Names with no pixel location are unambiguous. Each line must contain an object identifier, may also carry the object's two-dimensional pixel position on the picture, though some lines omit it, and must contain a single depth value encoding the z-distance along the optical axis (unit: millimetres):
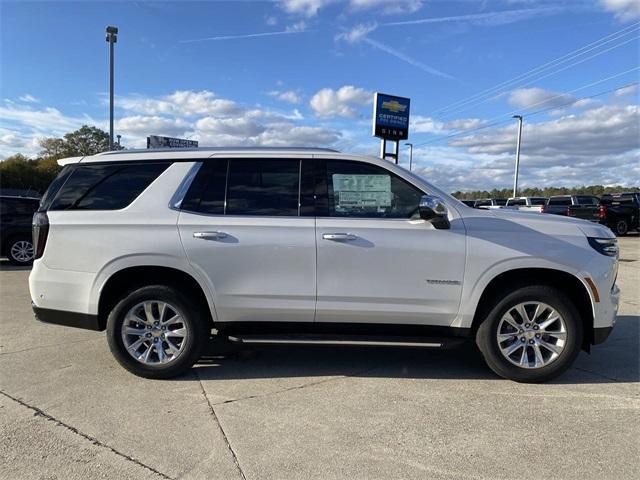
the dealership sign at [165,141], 25758
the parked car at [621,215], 22812
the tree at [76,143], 77688
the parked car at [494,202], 32769
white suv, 4281
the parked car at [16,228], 11531
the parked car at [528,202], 25738
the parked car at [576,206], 22406
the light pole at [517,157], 40375
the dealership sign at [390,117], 22188
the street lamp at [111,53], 17953
